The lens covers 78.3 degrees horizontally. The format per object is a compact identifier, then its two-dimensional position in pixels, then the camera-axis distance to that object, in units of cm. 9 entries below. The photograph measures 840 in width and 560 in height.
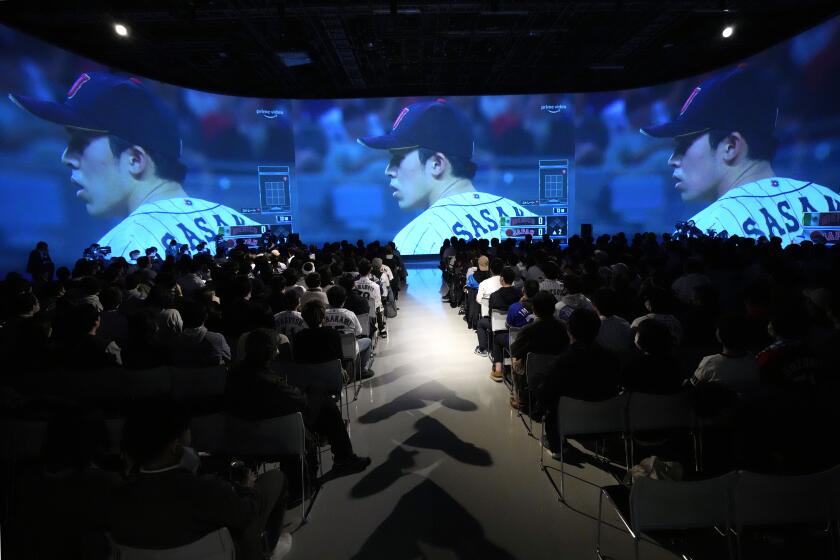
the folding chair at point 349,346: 489
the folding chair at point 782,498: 212
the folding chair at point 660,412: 309
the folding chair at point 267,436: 289
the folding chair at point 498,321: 598
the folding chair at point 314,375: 387
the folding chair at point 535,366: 398
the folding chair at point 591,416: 312
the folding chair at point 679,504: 207
